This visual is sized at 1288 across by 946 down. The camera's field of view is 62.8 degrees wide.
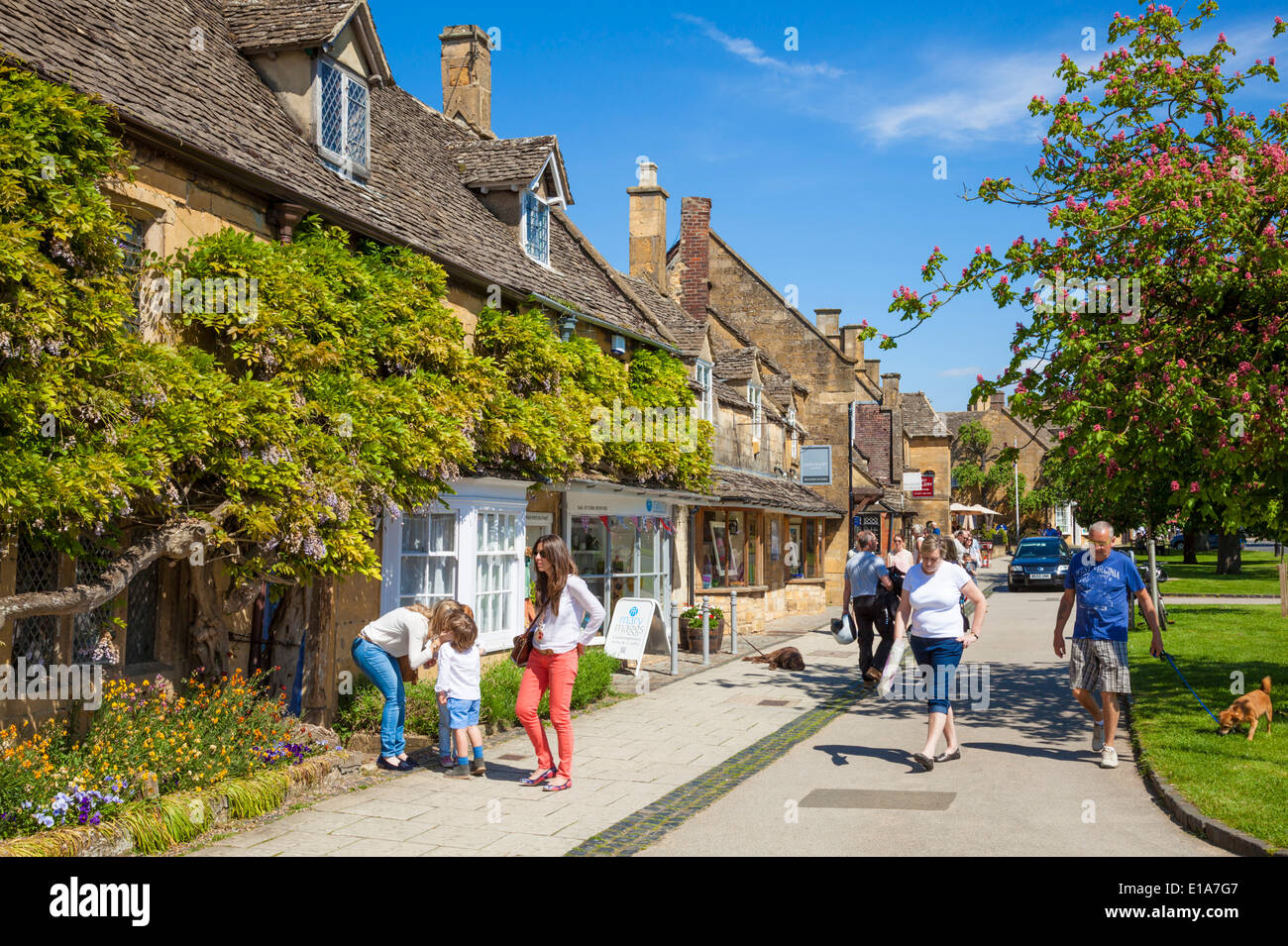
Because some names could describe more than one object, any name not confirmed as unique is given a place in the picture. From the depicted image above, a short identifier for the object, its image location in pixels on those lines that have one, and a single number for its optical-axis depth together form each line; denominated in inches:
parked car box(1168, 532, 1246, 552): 3314.5
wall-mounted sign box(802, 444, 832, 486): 1256.8
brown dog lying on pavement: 661.9
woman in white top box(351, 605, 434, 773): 363.3
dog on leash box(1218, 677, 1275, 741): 381.1
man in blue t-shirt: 368.2
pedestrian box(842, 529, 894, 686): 580.4
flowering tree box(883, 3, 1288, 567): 395.9
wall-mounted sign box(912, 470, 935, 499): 2176.4
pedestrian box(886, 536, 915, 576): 596.1
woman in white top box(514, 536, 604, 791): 337.4
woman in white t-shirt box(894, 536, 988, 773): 362.9
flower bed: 248.7
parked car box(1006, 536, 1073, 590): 1469.0
